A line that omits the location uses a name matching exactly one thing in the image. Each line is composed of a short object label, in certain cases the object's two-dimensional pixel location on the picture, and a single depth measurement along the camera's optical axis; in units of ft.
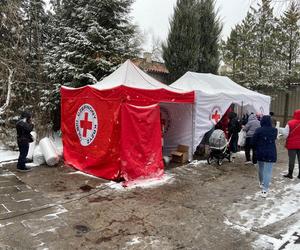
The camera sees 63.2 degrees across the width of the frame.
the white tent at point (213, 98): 24.20
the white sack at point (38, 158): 22.06
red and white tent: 18.32
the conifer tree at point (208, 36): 43.41
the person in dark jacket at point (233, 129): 25.57
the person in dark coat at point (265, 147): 15.90
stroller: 23.31
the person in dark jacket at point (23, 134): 19.84
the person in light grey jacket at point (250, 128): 23.92
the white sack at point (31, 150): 23.09
